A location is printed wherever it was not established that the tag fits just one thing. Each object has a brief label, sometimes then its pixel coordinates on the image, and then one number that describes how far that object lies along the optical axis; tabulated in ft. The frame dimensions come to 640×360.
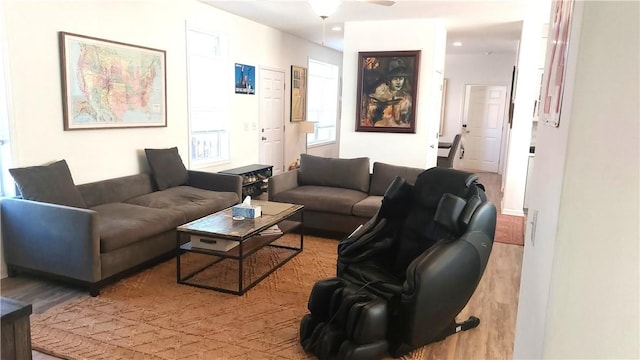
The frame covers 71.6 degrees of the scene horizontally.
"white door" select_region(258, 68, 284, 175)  23.31
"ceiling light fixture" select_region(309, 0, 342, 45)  12.65
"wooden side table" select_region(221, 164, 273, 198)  19.52
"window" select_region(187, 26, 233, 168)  18.24
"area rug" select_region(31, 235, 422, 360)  8.40
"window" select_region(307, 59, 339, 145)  29.68
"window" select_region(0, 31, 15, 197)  11.22
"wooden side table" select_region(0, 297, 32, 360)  4.77
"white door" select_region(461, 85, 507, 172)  31.96
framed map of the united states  12.87
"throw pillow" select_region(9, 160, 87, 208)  11.20
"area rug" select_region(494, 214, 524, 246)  16.13
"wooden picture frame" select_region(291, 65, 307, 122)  26.25
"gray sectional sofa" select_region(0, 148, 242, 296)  10.43
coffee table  11.03
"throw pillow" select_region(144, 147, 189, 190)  15.47
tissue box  12.28
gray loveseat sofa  15.17
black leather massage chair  7.93
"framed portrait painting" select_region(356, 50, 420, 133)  20.49
